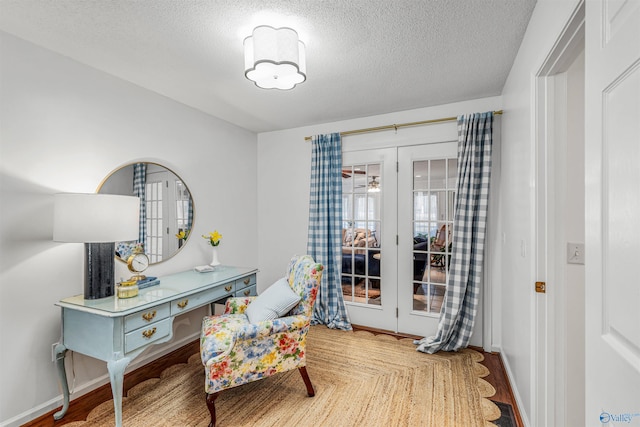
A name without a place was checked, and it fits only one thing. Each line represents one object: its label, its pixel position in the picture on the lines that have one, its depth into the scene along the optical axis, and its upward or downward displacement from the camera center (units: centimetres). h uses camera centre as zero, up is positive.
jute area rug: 201 -131
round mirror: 256 +8
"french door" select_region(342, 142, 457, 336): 321 -22
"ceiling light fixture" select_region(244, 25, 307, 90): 174 +90
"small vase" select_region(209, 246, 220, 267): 315 -45
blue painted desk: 186 -70
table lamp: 191 -8
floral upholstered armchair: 196 -81
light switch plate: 162 -20
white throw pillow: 221 -65
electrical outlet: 206 -90
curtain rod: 308 +92
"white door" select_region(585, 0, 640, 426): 69 +0
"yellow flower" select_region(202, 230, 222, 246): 317 -25
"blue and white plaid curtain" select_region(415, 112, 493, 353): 291 -19
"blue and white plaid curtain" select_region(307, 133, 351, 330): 357 -19
